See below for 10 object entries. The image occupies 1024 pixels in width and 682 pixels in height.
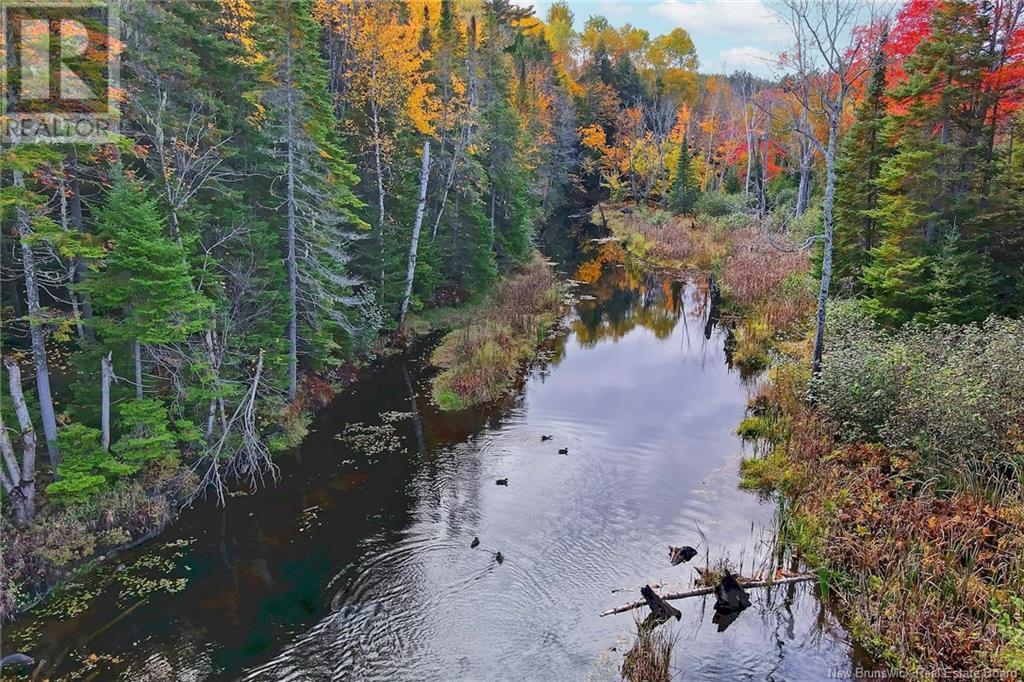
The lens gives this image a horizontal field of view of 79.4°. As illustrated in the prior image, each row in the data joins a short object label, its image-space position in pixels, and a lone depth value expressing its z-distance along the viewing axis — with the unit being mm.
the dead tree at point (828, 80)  15255
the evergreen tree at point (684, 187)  56281
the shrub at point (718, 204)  54094
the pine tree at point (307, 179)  18703
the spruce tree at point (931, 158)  17578
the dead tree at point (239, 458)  15719
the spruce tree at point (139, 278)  13430
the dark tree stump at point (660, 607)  11508
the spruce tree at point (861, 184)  21203
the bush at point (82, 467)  12883
